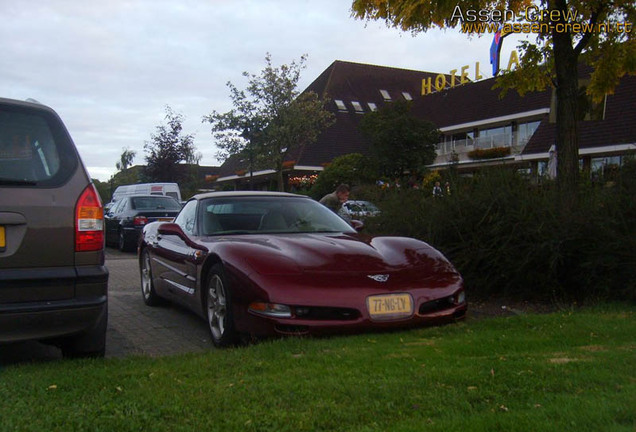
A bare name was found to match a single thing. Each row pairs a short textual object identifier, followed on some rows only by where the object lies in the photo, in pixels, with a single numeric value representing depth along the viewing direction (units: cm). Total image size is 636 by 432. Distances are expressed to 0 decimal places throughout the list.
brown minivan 364
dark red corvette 457
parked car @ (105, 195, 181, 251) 1466
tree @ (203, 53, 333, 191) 3052
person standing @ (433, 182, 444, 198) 812
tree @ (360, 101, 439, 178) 2884
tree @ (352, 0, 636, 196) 844
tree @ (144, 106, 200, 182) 3931
